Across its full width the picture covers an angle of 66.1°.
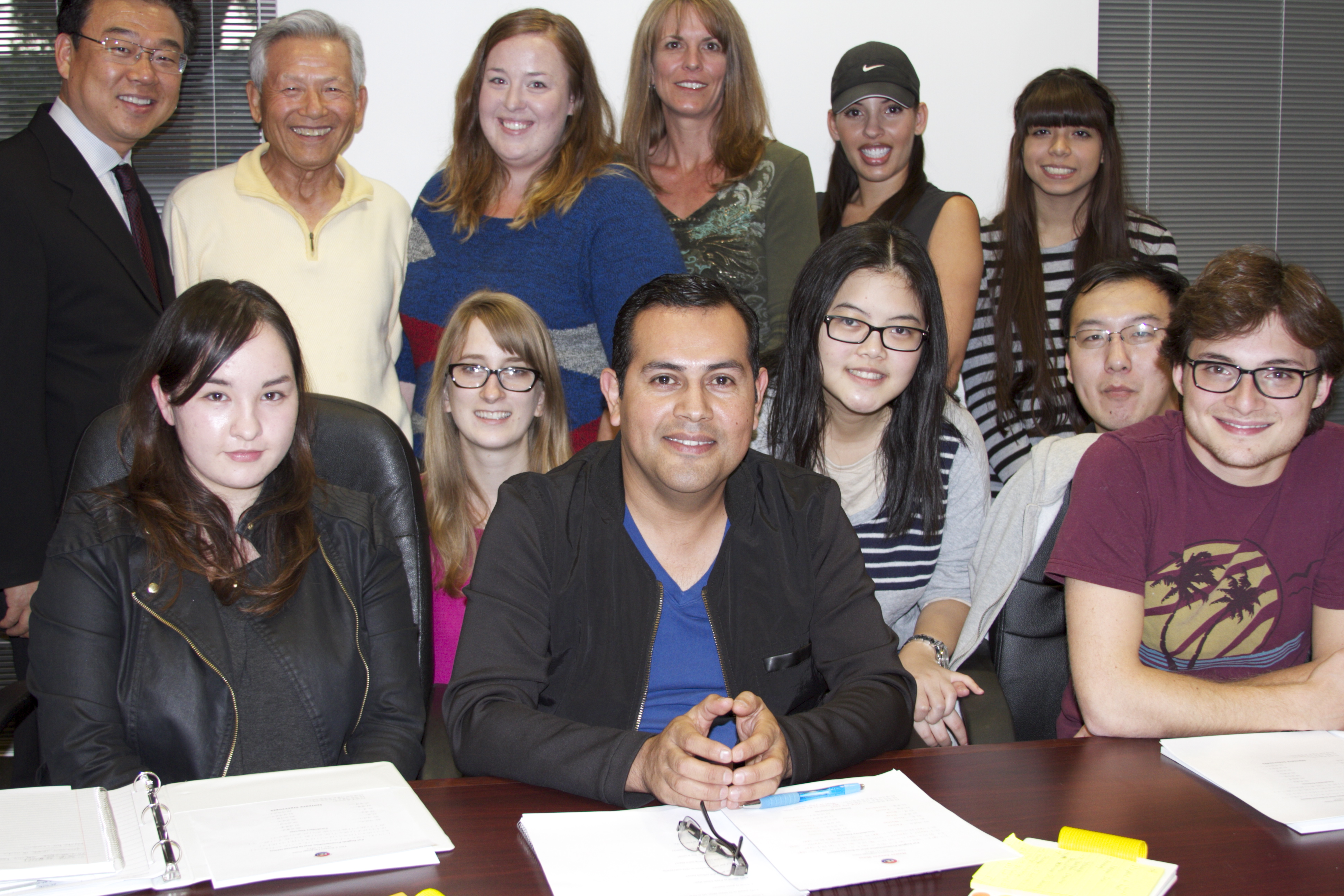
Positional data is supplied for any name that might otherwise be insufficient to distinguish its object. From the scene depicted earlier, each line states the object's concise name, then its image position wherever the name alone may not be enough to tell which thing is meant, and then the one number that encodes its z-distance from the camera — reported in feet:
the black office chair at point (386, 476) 6.21
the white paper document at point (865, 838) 3.80
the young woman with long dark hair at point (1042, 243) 9.50
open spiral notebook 3.67
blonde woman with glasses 8.00
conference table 3.75
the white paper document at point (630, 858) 3.68
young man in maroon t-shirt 5.77
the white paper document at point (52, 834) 3.66
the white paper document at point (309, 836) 3.74
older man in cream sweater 8.82
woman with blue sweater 8.66
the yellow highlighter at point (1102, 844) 3.92
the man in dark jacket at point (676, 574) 5.43
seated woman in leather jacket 5.24
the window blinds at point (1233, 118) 13.71
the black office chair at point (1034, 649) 6.51
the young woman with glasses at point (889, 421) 7.45
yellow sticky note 3.72
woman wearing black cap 9.53
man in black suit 8.05
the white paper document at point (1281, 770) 4.31
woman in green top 9.29
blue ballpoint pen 4.39
